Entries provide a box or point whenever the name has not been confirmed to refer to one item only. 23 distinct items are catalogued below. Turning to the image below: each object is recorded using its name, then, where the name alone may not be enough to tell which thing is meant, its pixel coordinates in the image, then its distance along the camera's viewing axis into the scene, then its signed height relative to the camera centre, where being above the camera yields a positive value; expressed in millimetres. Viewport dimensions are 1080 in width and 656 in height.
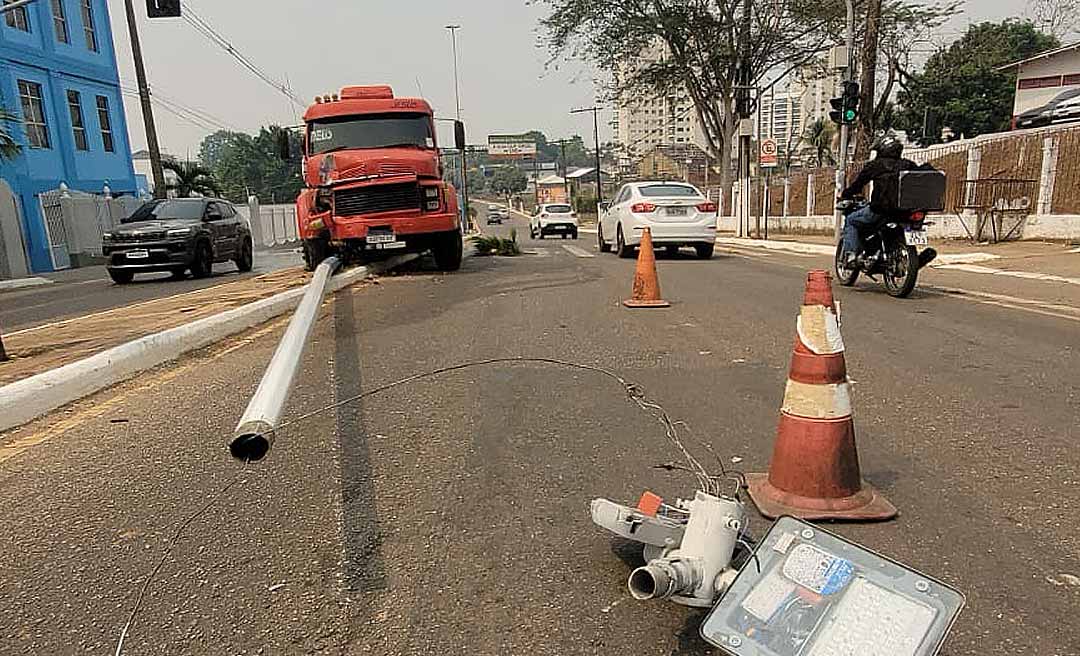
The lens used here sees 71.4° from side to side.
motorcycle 8273 -912
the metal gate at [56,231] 21969 -798
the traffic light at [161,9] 14820 +3691
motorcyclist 8352 -224
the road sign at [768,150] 29438 +984
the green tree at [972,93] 52156 +5331
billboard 108312 +5448
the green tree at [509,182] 139750 +752
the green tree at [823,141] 63906 +2809
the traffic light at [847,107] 17078 +1473
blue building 22359 +3233
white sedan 14016 -660
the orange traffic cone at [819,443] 2820 -1004
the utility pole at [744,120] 27688 +2052
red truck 11242 +111
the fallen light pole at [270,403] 2029 -661
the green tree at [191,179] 27938 +708
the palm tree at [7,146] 15555 +1225
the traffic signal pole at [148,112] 21109 +2506
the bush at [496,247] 17203 -1378
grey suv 14093 -772
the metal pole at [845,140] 18344 +798
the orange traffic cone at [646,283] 8203 -1109
